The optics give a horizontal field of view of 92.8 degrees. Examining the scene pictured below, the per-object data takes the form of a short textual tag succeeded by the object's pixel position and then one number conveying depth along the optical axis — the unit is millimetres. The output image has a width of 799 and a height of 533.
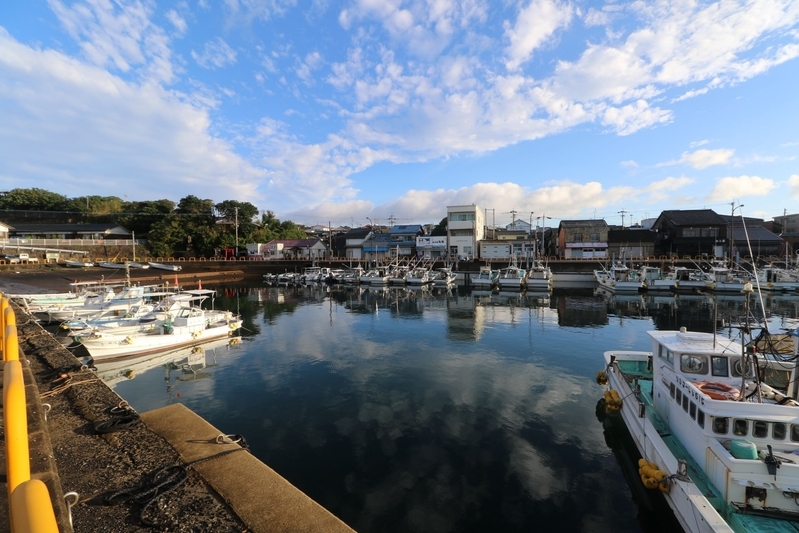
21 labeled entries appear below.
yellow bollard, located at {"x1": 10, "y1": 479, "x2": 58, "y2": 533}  1701
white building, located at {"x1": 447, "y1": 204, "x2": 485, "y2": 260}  67562
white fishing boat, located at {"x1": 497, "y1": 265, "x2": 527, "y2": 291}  48338
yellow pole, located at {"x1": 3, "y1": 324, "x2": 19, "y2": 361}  4270
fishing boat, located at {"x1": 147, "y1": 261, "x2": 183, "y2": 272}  56469
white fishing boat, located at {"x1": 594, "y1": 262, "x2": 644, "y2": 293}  43500
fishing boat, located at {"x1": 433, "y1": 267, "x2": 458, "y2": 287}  51628
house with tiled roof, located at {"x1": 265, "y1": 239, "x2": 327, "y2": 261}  76562
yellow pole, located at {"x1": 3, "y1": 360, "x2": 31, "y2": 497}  2463
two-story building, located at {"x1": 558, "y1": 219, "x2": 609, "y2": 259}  63500
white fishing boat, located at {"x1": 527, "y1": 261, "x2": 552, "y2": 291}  47250
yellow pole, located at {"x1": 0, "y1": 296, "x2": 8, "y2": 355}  6970
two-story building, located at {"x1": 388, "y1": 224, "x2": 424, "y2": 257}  72062
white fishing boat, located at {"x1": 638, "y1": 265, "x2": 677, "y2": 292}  44094
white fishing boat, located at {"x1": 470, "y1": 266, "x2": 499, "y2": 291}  50406
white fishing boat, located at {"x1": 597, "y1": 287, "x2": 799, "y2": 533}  6641
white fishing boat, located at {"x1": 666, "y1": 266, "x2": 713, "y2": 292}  44531
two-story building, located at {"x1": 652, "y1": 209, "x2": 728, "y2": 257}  58531
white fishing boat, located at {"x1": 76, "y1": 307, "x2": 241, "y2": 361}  17359
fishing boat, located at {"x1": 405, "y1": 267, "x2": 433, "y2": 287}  52656
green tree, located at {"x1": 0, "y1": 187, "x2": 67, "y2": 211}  77312
